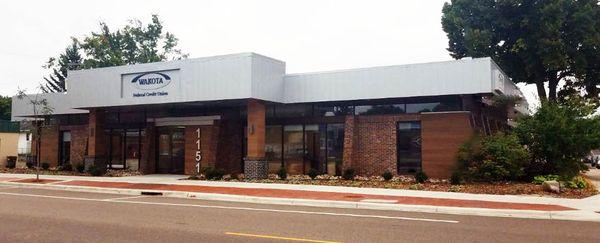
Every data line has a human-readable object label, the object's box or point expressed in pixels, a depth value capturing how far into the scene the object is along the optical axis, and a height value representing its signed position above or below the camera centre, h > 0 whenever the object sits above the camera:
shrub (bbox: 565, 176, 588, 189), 18.67 -1.09
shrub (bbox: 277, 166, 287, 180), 24.23 -0.88
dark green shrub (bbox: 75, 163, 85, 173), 30.17 -0.66
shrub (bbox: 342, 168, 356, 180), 23.47 -0.87
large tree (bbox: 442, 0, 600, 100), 34.62 +8.03
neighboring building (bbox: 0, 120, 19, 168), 40.00 +1.33
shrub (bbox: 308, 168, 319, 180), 23.88 -0.83
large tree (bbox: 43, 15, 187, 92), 57.91 +12.30
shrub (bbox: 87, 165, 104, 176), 28.45 -0.81
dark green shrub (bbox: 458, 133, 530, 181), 19.86 -0.17
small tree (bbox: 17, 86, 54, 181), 28.31 +2.76
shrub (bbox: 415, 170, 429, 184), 21.45 -0.93
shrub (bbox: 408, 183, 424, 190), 19.47 -1.23
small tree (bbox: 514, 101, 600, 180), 19.73 +0.59
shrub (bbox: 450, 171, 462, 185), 20.42 -0.94
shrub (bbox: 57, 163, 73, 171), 31.73 -0.65
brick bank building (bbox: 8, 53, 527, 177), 22.94 +2.15
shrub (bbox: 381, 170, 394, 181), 22.55 -0.93
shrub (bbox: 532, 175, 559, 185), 19.20 -0.91
